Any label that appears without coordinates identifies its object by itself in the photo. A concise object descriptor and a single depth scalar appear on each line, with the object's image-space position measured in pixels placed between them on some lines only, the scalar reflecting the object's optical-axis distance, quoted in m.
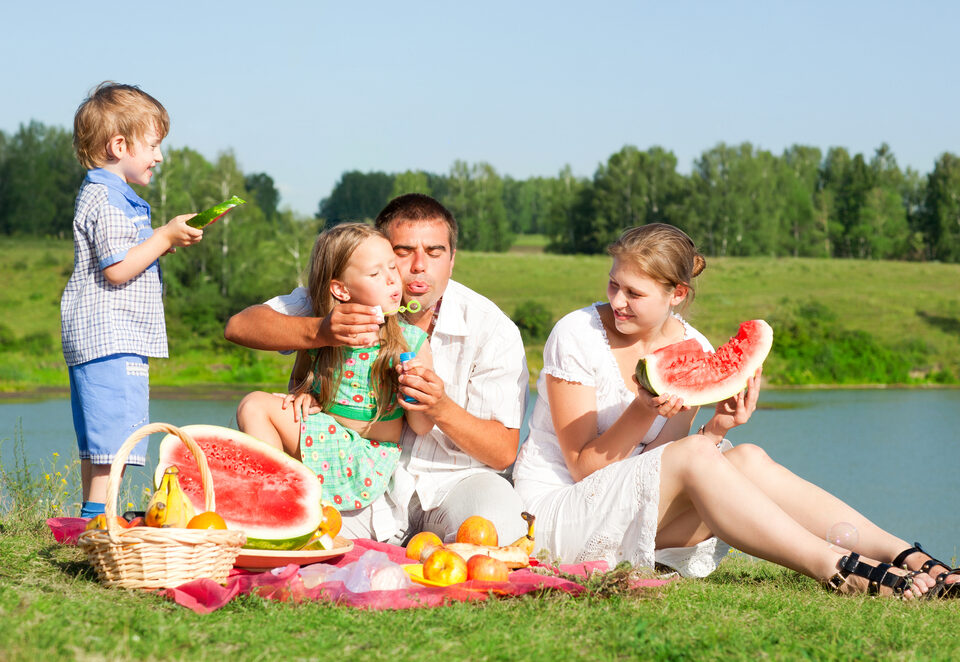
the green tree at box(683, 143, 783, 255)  62.03
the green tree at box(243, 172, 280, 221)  72.12
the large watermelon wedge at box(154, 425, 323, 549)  3.95
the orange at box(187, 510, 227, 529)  3.64
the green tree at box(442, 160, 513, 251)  67.31
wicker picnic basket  3.49
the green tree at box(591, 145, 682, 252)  64.25
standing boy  4.66
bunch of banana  3.61
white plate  3.86
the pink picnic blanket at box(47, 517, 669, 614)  3.46
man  4.56
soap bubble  4.19
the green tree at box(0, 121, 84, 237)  52.84
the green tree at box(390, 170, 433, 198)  66.25
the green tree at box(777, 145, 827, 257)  67.38
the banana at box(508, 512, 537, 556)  4.35
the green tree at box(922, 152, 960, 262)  59.22
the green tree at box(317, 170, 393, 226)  90.06
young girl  4.50
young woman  4.11
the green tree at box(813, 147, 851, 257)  67.69
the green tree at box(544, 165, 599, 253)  66.75
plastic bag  3.72
